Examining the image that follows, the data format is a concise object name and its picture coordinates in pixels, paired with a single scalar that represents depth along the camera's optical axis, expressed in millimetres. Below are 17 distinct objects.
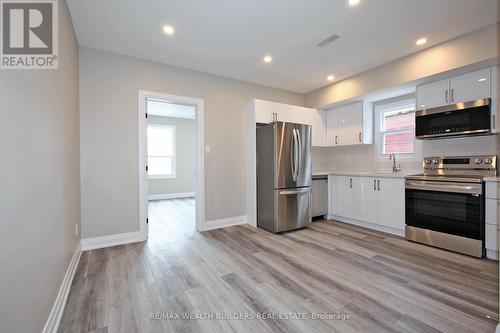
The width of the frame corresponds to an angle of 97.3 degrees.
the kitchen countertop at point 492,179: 2408
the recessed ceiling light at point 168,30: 2493
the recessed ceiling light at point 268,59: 3270
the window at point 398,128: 3645
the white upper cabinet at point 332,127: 4461
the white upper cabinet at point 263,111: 3820
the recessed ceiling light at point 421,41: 2726
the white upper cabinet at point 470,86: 2586
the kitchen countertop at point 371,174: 3264
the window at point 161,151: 6977
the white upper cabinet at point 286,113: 4016
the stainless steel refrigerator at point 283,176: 3514
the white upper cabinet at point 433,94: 2912
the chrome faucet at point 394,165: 3734
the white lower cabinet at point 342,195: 3936
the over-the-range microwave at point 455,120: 2590
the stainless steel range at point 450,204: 2528
